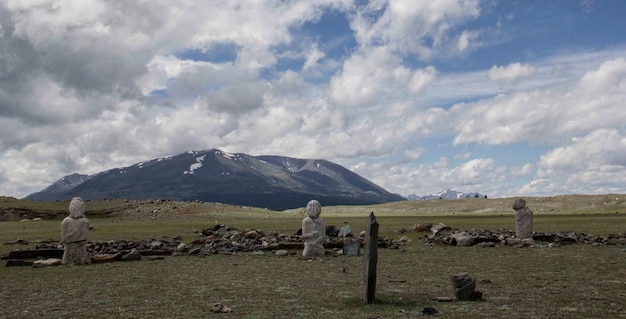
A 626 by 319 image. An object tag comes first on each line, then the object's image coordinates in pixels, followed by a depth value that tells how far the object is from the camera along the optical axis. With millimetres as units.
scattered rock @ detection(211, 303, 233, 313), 13672
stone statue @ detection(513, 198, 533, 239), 34219
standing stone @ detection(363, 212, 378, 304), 14648
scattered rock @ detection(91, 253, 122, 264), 26422
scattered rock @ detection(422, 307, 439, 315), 13047
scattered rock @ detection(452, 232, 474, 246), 32250
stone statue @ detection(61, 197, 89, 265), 25656
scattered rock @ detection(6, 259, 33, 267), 25125
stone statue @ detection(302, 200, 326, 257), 28141
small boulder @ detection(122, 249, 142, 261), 27352
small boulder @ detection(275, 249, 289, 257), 28922
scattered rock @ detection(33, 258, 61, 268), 25031
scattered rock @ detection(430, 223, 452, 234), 41647
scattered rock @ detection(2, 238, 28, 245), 36700
